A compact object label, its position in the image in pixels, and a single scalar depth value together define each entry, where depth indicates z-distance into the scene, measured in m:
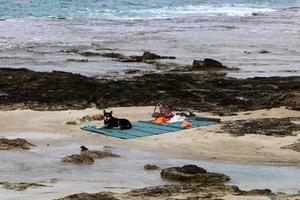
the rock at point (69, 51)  26.63
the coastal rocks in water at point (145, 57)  23.67
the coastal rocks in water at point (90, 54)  25.15
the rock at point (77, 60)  23.64
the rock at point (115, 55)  24.53
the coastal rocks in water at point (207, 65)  21.30
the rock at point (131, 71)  20.47
